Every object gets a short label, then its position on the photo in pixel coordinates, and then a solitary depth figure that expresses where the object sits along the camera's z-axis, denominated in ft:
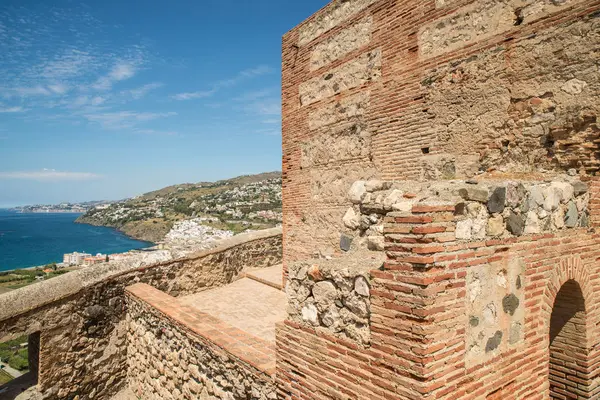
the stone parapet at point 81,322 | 20.06
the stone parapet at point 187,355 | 14.11
